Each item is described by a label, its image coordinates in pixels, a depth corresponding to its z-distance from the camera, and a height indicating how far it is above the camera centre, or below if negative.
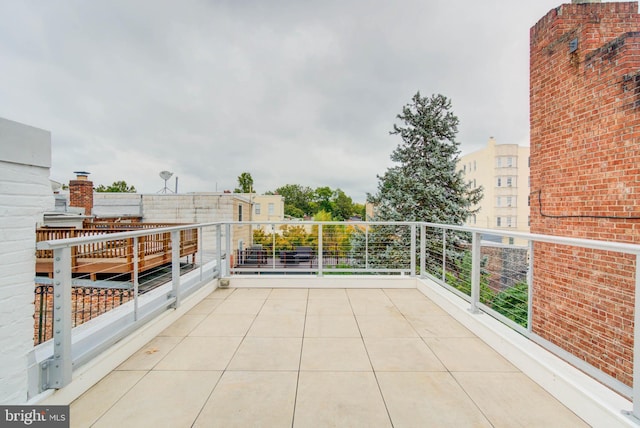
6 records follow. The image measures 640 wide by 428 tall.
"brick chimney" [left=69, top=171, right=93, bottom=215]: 12.05 +0.94
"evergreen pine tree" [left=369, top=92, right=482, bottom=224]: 8.52 +1.29
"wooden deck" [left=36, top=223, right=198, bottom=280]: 6.45 -0.88
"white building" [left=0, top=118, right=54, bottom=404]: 1.33 -0.13
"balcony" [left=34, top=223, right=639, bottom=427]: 1.61 -1.09
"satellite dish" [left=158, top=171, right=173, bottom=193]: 15.27 +2.04
